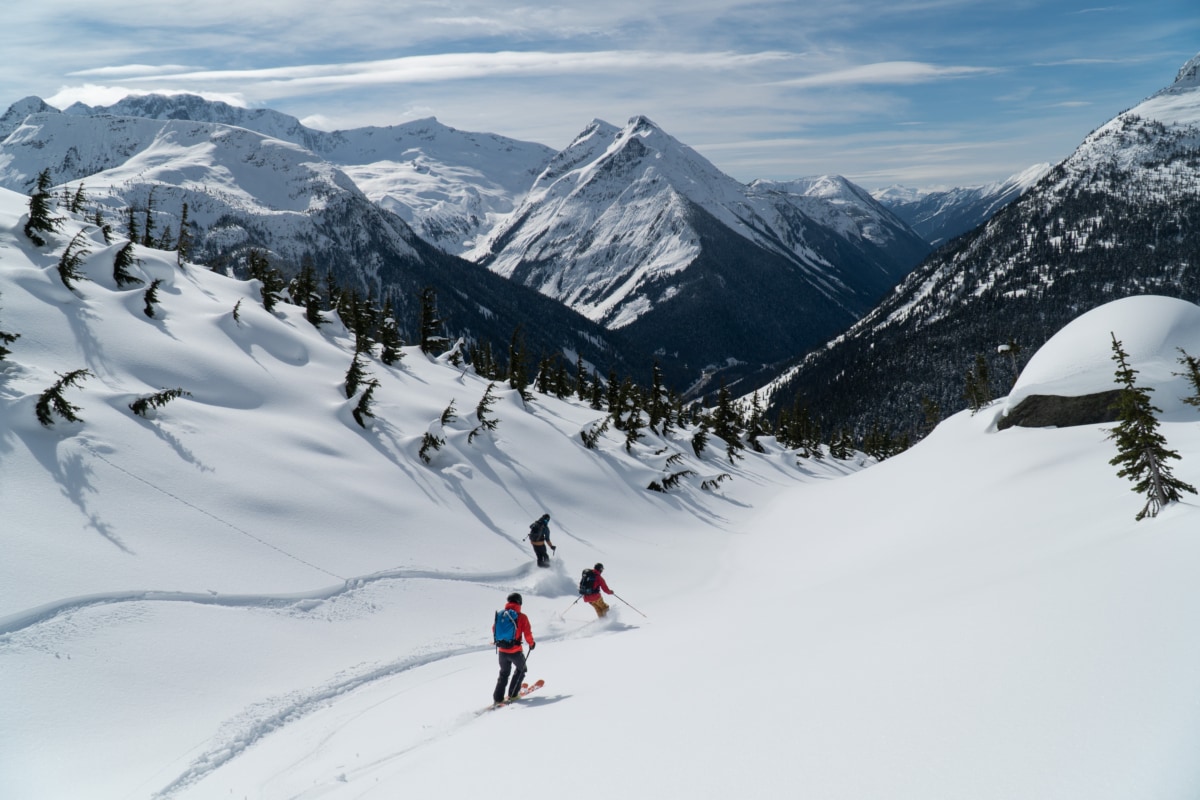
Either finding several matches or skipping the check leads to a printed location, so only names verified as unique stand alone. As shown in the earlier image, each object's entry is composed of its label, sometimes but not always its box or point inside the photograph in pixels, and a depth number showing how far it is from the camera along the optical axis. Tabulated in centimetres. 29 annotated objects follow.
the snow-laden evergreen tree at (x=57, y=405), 1449
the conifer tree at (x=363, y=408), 2370
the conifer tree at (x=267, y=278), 3244
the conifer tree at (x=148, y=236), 3778
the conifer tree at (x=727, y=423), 5181
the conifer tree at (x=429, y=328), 4325
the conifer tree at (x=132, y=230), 3288
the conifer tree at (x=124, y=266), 2384
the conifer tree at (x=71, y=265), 2139
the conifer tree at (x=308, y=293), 3503
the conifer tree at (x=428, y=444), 2348
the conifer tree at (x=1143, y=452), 1145
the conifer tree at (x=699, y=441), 4484
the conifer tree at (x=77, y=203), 3152
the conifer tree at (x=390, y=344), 3366
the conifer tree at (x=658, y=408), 4622
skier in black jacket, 1947
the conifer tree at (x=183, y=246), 3256
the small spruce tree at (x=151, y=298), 2309
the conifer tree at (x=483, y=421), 2702
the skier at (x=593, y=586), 1641
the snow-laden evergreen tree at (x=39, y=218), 2315
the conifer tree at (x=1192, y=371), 2627
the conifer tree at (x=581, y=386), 6269
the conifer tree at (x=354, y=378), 2512
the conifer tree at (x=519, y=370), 4284
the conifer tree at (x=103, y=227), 2891
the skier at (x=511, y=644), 1043
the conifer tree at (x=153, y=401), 1703
